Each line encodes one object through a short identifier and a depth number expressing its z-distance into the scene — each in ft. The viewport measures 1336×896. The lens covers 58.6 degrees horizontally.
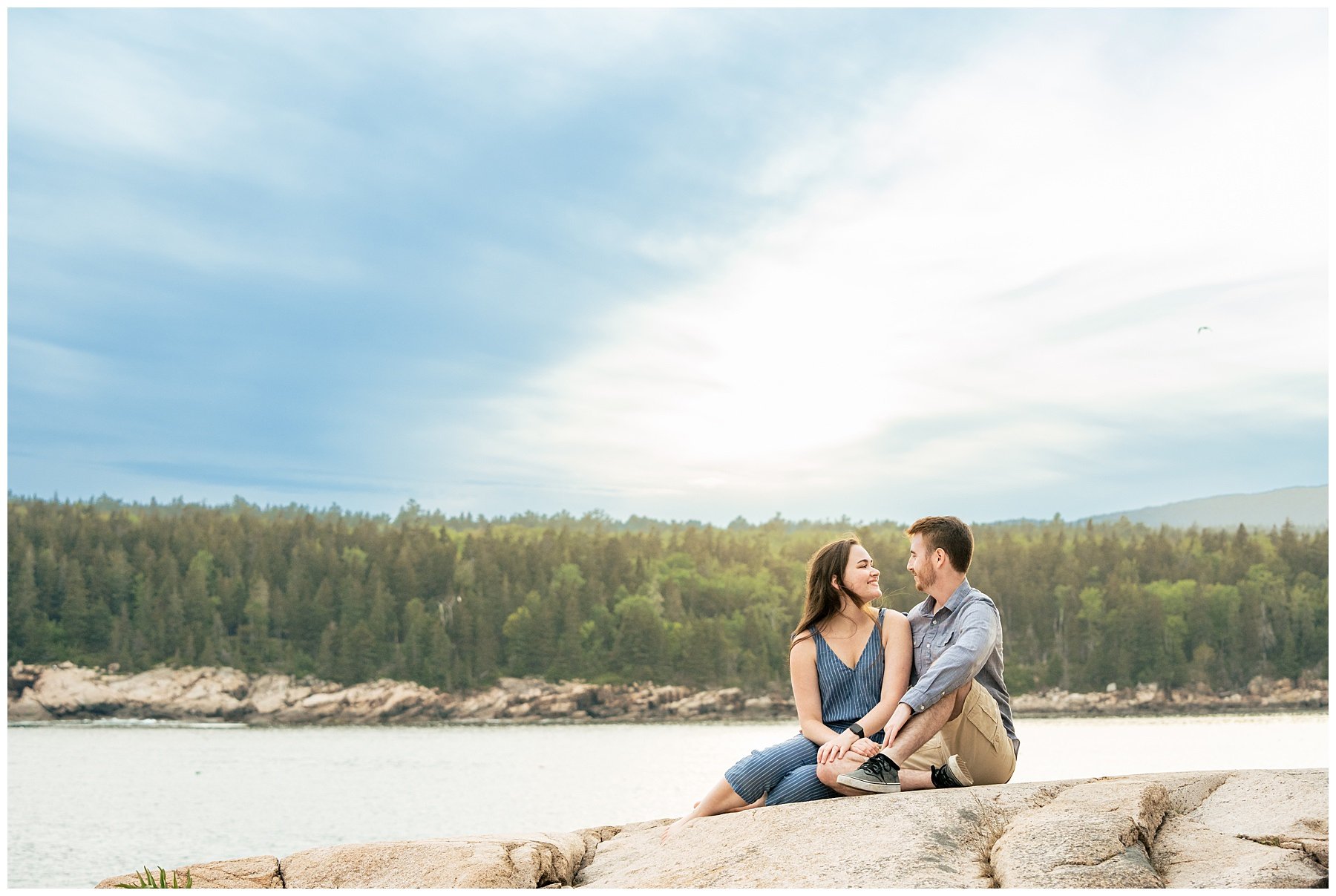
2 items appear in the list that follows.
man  20.67
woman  22.41
